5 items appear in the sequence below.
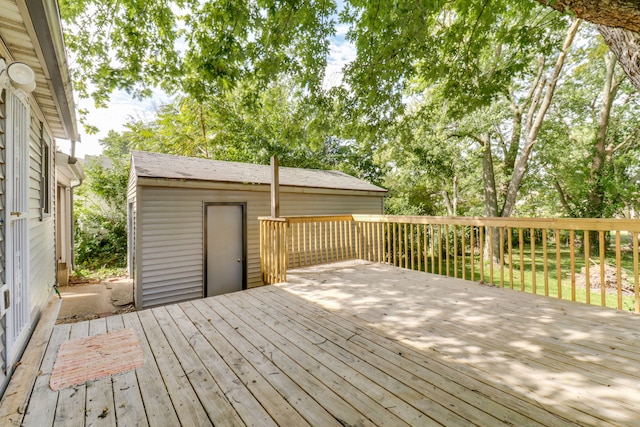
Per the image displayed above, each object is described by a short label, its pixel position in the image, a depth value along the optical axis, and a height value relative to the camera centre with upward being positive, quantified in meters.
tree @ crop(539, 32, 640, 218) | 10.62 +3.09
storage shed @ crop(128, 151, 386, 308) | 5.38 -0.08
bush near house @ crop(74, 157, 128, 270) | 10.24 +0.01
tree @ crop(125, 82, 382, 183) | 13.01 +3.89
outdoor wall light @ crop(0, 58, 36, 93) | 1.92 +1.04
